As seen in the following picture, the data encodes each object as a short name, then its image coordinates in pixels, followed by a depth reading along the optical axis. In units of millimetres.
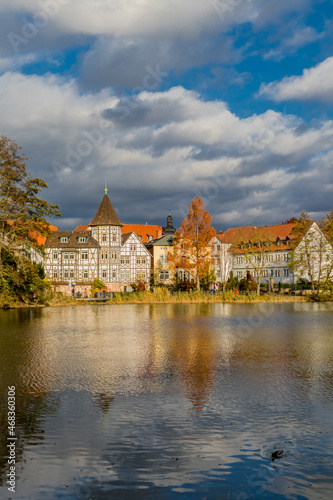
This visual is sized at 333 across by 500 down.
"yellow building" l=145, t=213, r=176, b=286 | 75562
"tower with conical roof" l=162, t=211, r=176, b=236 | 89688
